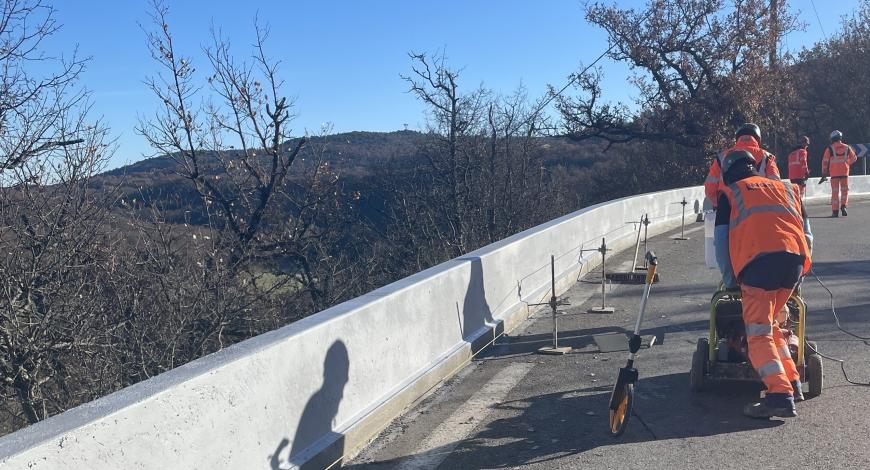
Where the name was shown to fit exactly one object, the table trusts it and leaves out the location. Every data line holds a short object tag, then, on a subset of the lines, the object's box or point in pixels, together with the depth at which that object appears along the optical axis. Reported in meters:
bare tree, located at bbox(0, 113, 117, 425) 9.92
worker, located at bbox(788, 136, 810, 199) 17.36
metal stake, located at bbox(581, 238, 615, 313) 8.84
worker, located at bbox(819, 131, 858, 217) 17.42
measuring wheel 4.78
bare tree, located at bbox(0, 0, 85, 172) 9.70
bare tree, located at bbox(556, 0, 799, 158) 33.22
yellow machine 5.54
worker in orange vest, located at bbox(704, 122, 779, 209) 5.83
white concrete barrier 3.07
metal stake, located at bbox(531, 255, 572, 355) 7.18
